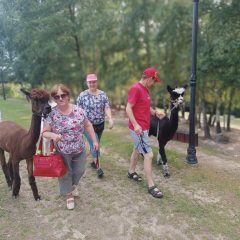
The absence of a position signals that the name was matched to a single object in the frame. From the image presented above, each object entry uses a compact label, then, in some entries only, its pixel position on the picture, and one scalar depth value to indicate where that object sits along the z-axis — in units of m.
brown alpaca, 4.29
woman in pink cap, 5.61
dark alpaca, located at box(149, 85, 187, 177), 6.02
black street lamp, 6.54
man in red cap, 4.91
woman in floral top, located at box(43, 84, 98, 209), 4.15
